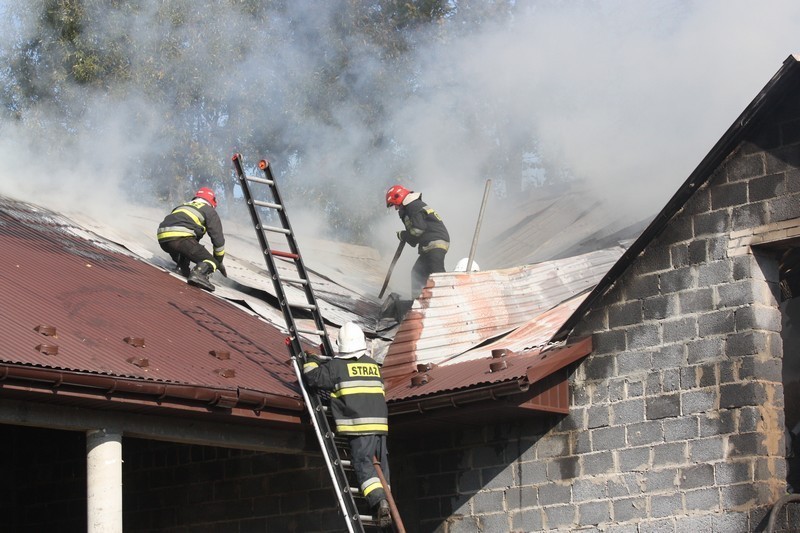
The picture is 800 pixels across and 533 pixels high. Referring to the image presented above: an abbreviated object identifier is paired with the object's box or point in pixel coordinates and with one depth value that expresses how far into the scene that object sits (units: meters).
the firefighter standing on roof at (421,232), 20.13
